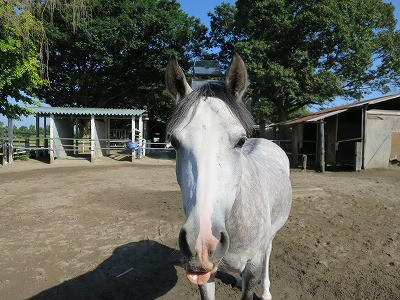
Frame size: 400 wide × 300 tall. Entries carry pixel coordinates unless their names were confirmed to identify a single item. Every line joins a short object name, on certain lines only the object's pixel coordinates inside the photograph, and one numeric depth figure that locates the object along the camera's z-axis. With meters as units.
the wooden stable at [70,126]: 15.66
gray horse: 1.33
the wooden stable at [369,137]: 12.31
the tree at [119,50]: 19.33
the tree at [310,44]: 16.22
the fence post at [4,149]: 13.94
